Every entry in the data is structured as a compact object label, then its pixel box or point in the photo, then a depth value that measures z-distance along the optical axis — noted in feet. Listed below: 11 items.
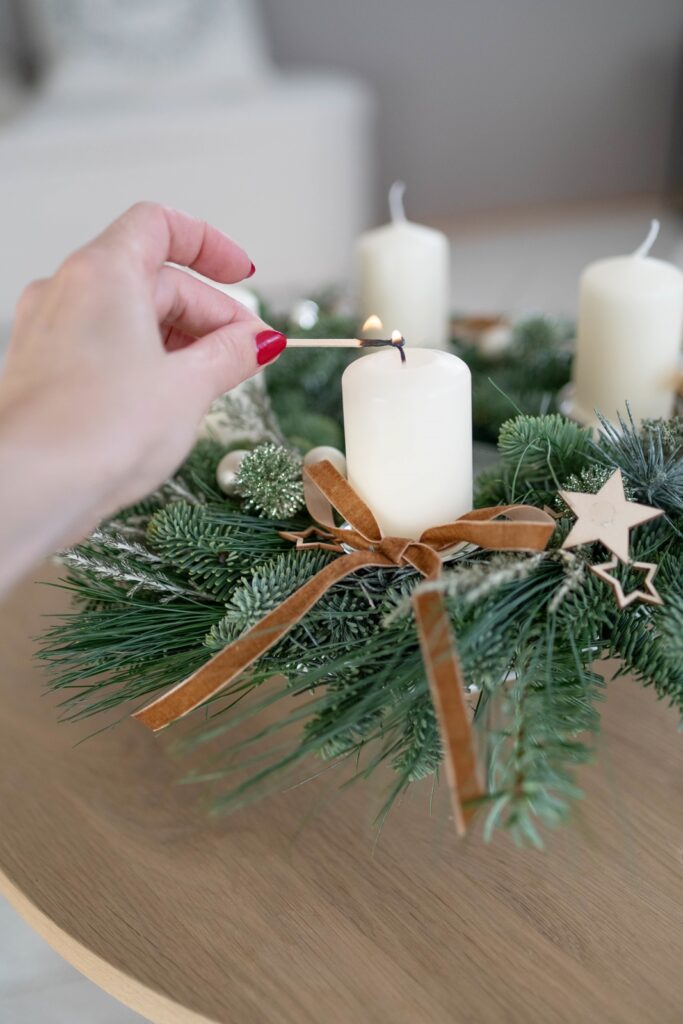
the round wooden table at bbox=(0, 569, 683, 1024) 1.47
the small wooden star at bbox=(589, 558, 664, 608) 1.56
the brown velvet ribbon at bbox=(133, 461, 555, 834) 1.34
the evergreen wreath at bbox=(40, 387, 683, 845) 1.49
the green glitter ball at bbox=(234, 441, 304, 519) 1.97
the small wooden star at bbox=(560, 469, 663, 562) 1.69
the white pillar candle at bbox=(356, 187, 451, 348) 3.05
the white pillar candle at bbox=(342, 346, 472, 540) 1.73
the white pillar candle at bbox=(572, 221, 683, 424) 2.42
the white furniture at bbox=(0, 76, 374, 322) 7.30
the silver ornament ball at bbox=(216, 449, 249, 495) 2.12
